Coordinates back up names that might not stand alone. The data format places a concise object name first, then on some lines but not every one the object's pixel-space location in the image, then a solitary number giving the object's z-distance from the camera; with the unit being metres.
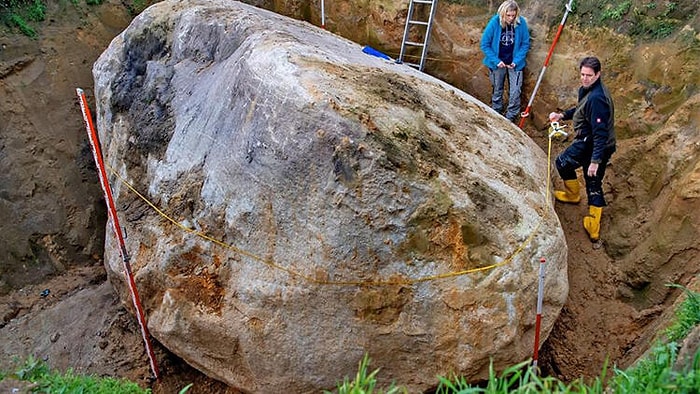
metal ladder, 7.00
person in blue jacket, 6.09
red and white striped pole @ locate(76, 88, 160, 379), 4.34
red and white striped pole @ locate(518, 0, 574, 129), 6.06
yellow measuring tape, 3.74
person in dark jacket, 4.54
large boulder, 3.75
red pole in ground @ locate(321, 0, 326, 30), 7.75
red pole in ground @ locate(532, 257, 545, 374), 3.69
